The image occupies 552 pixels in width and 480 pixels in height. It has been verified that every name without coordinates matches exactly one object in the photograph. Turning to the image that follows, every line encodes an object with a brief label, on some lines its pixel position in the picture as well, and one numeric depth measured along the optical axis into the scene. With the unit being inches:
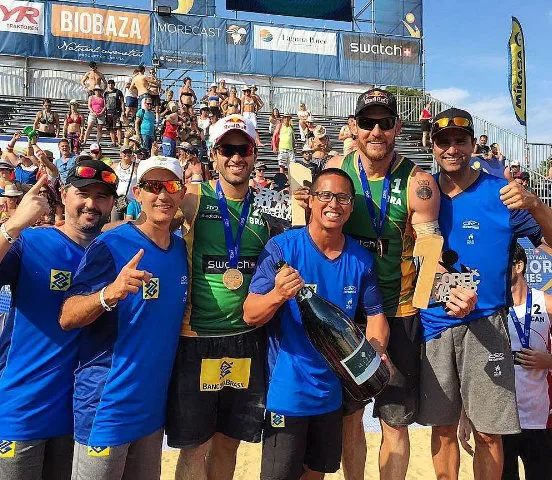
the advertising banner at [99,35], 875.4
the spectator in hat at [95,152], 351.3
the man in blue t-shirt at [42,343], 117.0
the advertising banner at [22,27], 847.1
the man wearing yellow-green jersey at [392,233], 141.2
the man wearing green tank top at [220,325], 133.0
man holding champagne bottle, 127.6
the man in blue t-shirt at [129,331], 114.0
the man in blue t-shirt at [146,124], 549.3
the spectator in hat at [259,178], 408.6
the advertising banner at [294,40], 976.9
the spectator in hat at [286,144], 617.0
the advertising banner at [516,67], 909.8
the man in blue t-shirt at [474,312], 141.4
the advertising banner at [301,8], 997.8
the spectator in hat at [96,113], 601.4
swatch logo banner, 1018.1
